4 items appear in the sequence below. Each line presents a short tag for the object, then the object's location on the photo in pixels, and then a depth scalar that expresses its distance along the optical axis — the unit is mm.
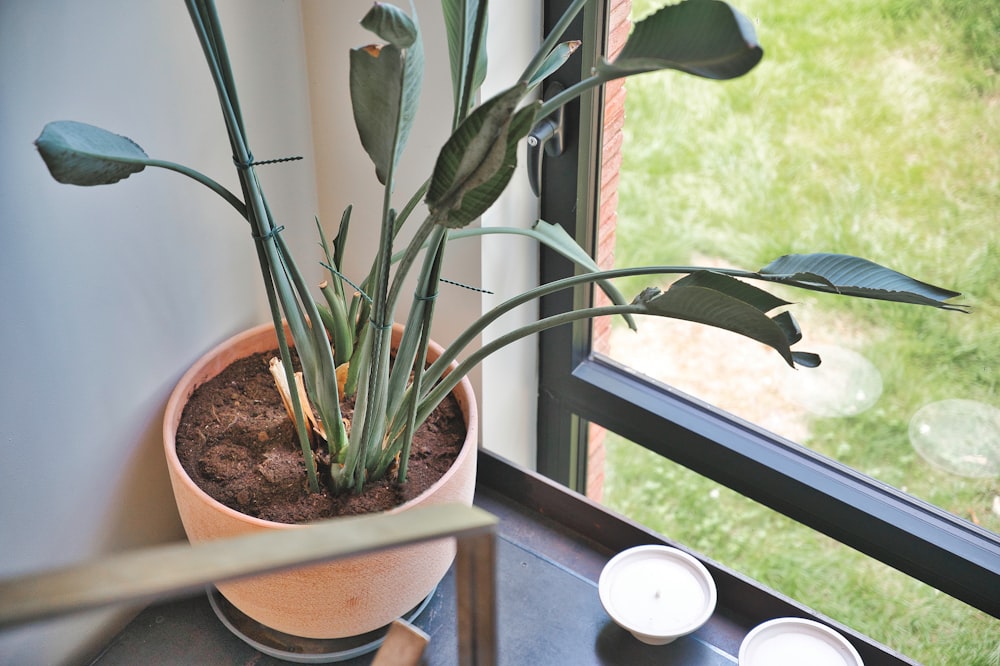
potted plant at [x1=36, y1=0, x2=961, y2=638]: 705
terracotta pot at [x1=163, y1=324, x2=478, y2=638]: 1021
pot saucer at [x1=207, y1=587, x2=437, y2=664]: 1165
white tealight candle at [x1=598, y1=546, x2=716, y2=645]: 1194
